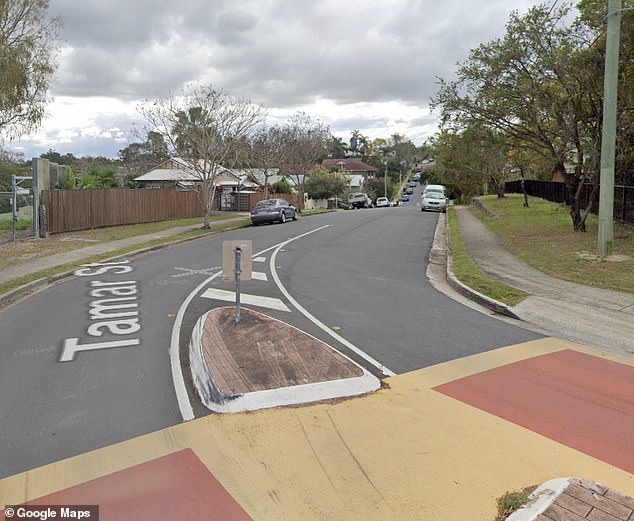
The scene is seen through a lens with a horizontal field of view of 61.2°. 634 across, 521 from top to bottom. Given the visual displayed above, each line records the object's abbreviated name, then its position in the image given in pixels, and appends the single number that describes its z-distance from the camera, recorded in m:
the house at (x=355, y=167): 110.71
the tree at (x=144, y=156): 26.53
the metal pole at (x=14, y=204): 19.26
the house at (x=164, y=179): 46.22
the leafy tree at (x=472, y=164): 18.66
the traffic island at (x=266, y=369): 5.21
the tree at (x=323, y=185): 60.69
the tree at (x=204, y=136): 25.12
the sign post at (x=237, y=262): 7.83
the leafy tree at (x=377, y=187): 94.57
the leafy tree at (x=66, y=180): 27.79
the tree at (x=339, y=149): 142.00
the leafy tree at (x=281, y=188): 53.31
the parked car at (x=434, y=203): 39.50
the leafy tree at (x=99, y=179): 46.66
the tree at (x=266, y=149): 40.88
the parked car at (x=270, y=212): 28.70
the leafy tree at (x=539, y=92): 15.80
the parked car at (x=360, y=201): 57.69
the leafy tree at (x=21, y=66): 18.62
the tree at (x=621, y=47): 14.95
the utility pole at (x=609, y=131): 12.83
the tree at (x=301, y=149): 44.88
